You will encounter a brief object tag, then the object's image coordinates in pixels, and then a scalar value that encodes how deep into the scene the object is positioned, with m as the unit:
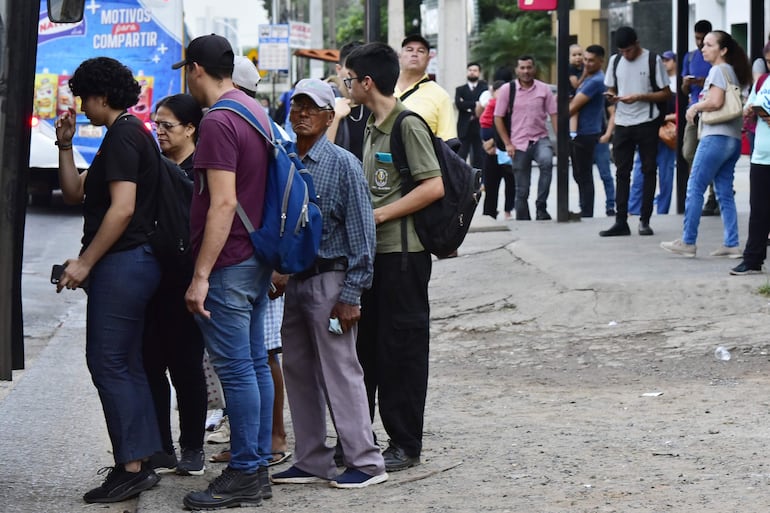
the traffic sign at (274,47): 39.25
